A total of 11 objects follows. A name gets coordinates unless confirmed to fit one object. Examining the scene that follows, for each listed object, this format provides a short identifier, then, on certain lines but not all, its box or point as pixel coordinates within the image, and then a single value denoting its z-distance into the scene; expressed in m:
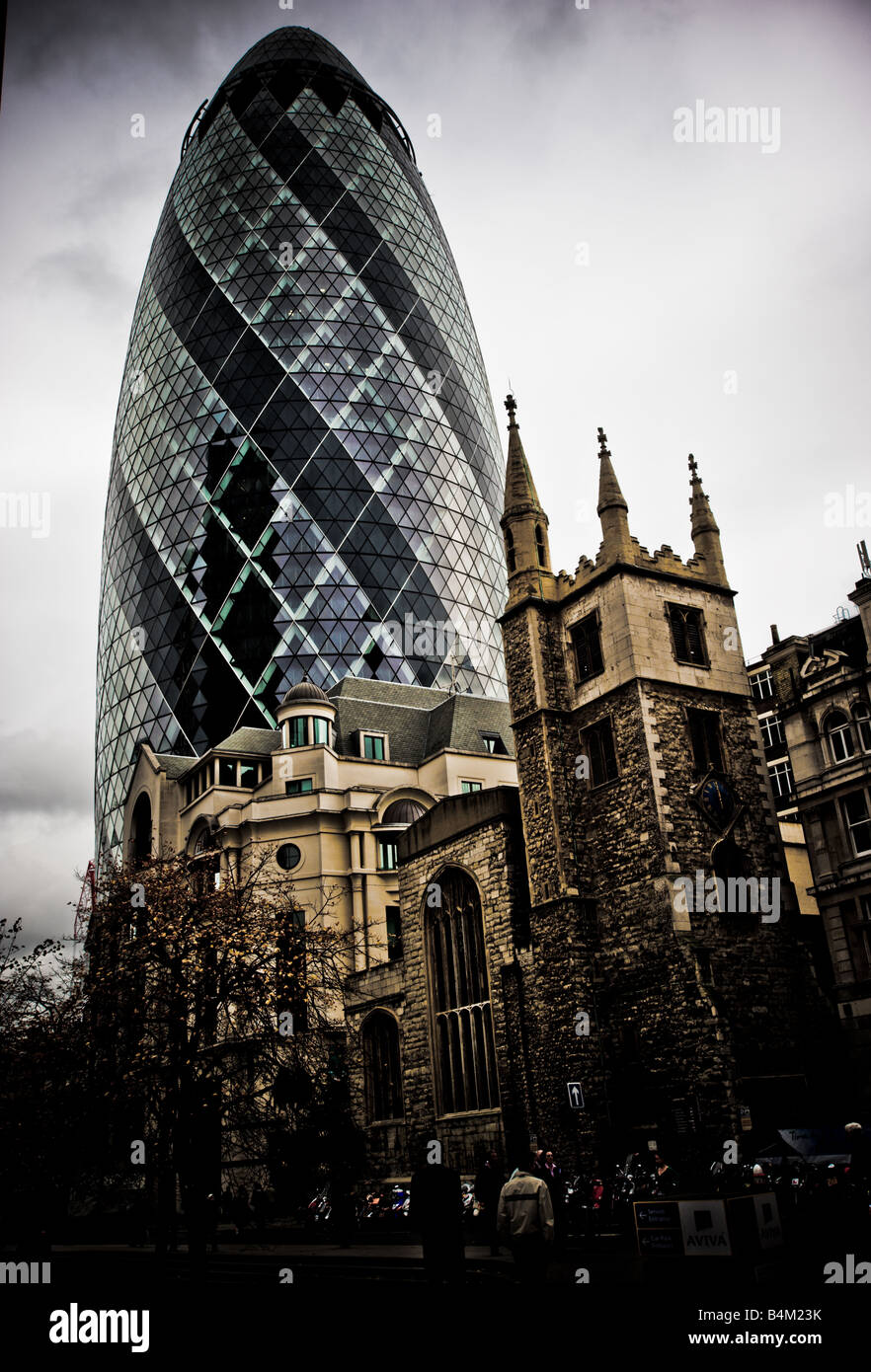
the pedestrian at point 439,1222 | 9.02
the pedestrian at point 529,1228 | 9.05
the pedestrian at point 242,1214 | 21.44
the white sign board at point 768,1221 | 10.35
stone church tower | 23.91
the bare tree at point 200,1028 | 16.22
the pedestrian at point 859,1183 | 11.37
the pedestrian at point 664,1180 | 16.95
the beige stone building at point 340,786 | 42.97
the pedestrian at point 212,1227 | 21.05
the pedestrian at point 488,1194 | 20.03
